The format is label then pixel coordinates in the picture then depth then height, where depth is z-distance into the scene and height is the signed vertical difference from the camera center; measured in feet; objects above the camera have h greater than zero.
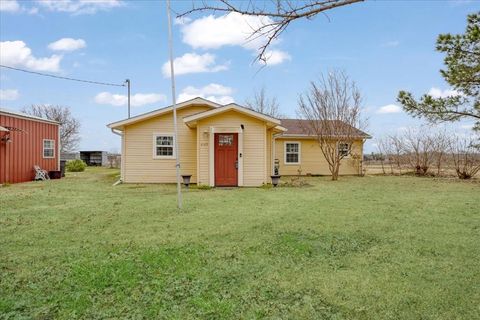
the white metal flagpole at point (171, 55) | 27.96 +8.02
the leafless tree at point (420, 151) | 69.21 +1.73
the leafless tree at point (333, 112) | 58.18 +7.63
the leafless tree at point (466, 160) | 60.23 -0.05
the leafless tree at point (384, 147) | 76.25 +2.68
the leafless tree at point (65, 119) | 138.82 +16.03
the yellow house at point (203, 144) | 45.75 +2.18
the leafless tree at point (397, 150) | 73.91 +1.99
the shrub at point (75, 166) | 88.07 -0.99
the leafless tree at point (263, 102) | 115.96 +18.19
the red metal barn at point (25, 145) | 50.70 +2.51
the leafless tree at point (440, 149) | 66.29 +1.94
